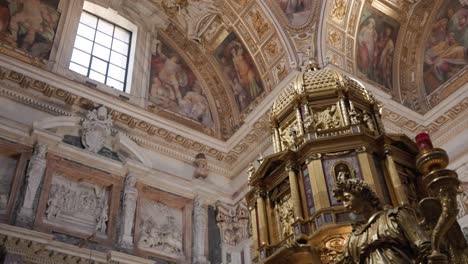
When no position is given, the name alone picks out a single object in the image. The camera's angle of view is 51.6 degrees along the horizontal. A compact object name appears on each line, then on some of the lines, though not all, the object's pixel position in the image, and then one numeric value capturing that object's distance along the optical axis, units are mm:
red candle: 3438
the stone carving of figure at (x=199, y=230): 10102
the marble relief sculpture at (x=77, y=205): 8930
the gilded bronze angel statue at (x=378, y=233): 2850
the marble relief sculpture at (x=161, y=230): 9820
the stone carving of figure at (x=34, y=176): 8516
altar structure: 4367
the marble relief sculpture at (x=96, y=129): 10086
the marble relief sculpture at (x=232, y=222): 10922
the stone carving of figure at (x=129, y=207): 9414
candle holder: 2607
